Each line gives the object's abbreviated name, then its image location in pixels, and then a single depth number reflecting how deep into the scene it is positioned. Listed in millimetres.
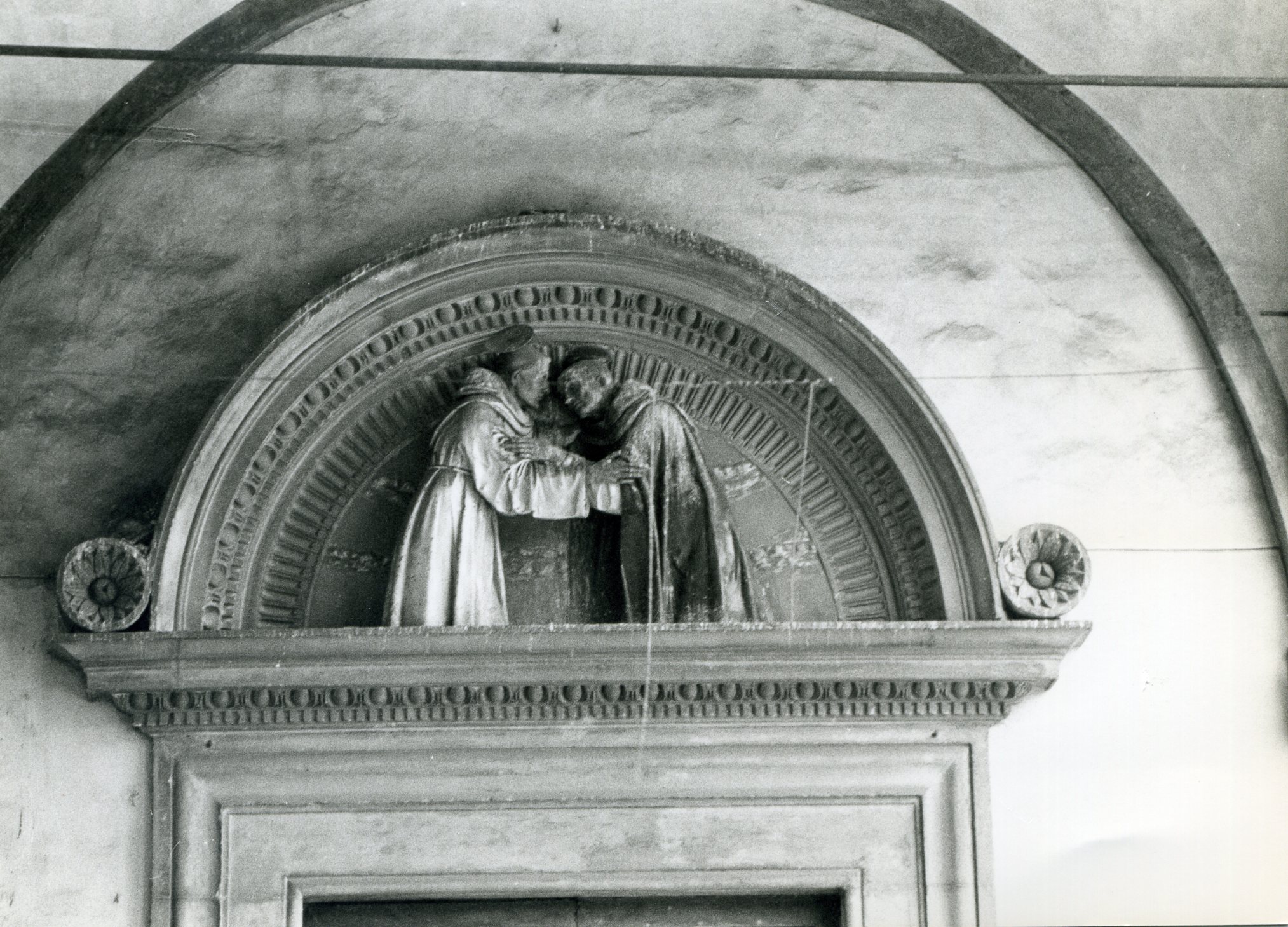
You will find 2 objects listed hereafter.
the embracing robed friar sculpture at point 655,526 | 5828
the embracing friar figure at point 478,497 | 5742
